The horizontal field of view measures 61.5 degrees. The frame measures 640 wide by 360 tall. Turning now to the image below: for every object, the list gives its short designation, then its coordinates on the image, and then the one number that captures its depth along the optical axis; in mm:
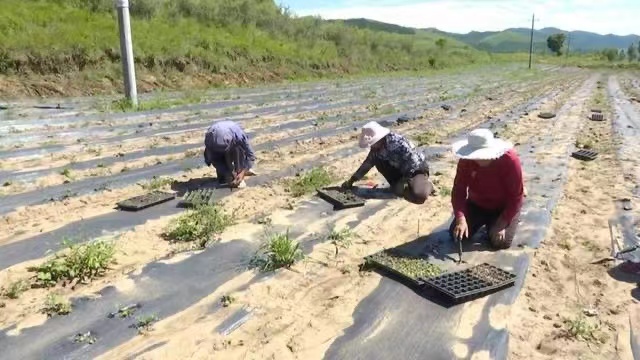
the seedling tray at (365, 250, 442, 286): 3723
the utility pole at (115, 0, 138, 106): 11500
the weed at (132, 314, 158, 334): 3121
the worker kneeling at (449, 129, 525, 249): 3953
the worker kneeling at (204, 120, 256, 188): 5516
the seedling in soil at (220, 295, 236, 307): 3443
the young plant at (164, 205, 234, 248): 4477
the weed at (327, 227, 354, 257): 4438
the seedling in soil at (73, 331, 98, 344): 2996
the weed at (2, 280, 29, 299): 3441
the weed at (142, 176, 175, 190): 6004
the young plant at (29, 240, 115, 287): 3650
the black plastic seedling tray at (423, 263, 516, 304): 3459
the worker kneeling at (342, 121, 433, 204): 5594
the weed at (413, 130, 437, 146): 8961
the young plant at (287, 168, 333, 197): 5879
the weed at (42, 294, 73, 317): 3250
